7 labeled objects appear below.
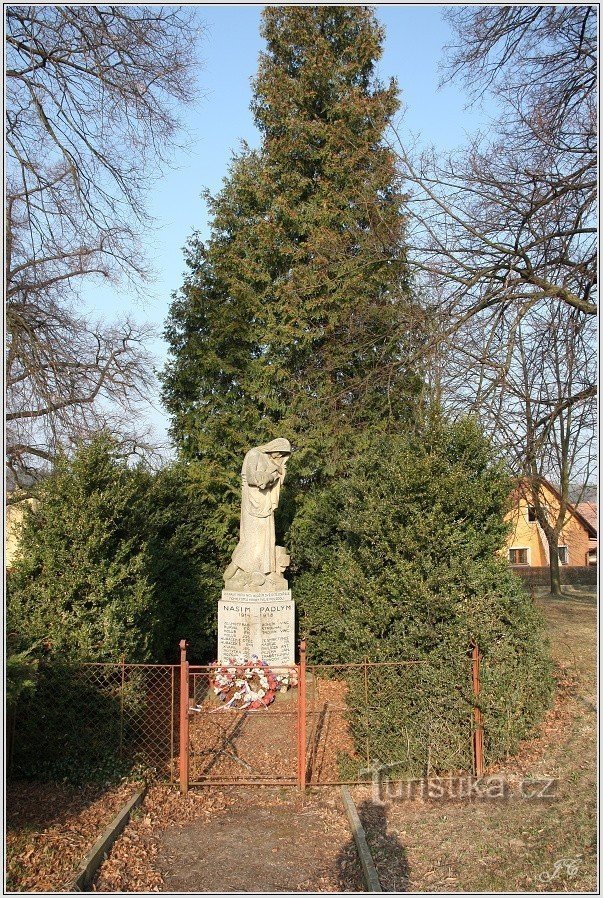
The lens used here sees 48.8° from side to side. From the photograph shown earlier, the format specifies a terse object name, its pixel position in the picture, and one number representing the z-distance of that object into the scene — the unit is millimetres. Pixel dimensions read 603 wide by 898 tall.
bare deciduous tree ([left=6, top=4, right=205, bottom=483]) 5844
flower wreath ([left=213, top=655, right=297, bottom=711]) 9375
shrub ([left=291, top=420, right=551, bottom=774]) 6738
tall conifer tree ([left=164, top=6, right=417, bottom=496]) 13672
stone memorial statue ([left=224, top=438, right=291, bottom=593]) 10570
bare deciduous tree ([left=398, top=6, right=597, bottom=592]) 7004
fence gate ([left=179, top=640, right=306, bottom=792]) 6727
